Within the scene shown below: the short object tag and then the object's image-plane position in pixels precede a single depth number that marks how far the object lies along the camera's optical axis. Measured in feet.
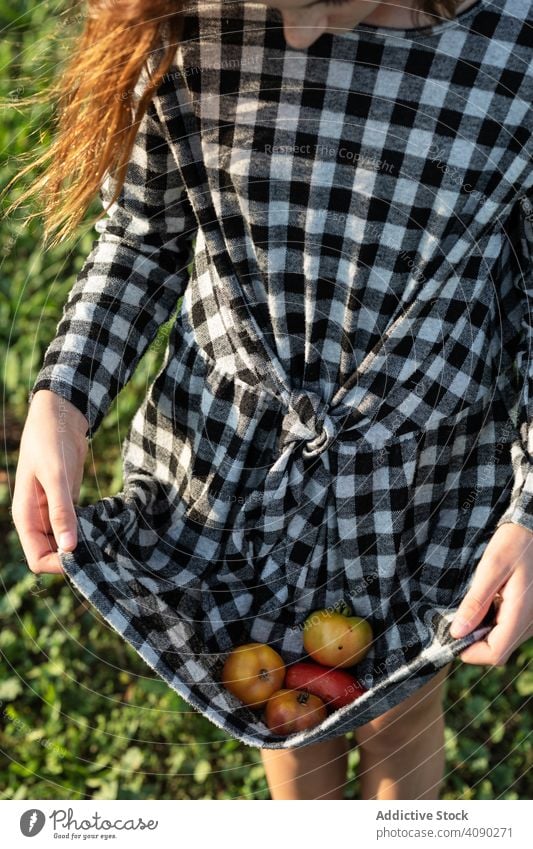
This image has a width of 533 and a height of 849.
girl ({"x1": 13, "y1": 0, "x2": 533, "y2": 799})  2.86
